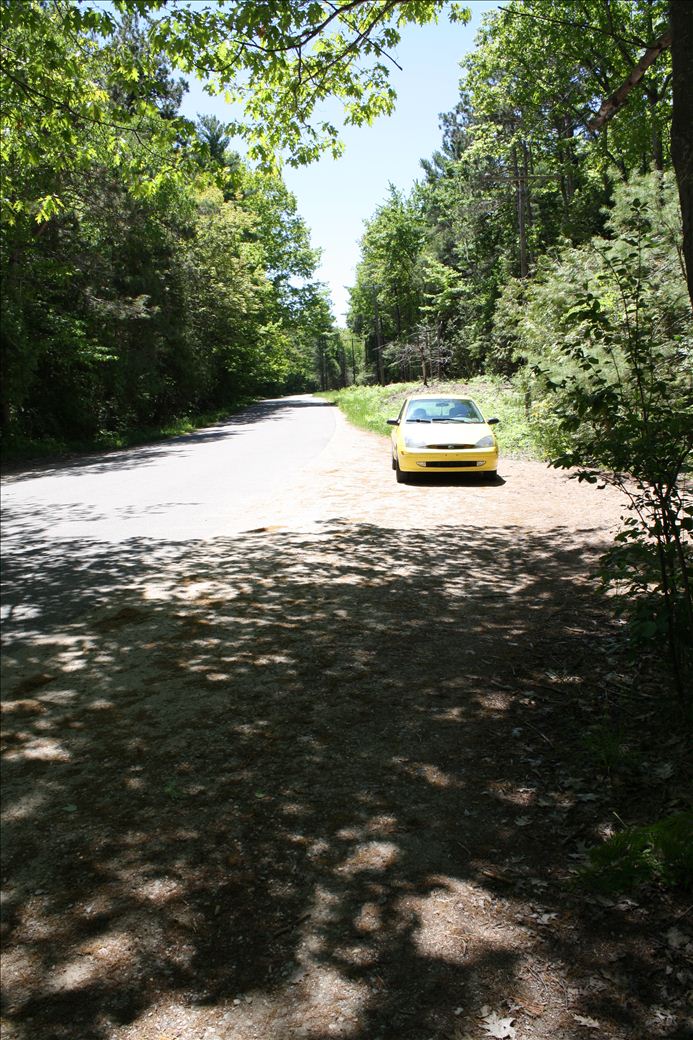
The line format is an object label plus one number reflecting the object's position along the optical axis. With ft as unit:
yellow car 39.63
